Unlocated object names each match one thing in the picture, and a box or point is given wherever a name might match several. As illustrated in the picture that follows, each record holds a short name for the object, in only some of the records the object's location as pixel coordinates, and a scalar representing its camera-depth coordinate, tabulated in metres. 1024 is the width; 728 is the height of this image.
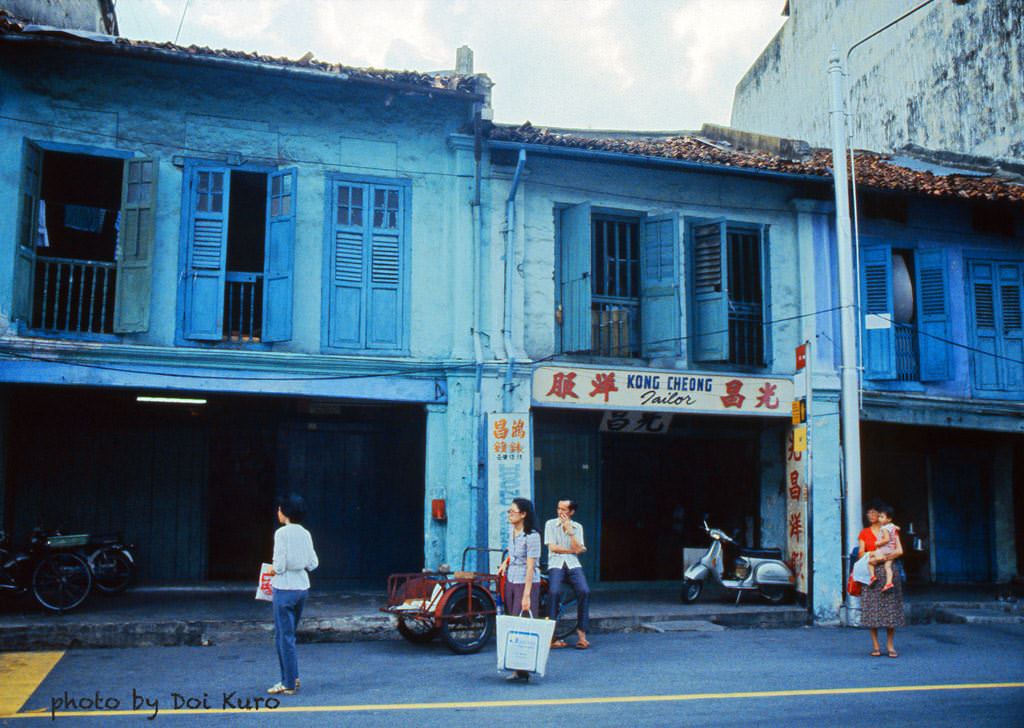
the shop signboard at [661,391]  13.11
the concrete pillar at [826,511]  13.16
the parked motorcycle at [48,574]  11.00
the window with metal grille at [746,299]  14.48
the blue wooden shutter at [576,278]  13.33
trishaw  9.76
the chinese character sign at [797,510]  13.52
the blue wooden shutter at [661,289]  13.73
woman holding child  9.95
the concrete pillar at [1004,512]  17.00
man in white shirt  10.11
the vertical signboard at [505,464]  12.29
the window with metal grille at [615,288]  13.95
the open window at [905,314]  14.70
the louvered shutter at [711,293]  13.87
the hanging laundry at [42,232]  11.90
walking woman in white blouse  7.71
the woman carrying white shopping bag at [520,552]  9.18
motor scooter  13.39
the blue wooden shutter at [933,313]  14.95
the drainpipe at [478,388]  12.46
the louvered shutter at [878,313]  14.62
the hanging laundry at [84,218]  12.14
